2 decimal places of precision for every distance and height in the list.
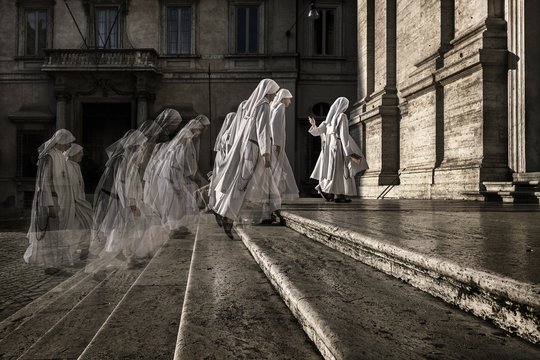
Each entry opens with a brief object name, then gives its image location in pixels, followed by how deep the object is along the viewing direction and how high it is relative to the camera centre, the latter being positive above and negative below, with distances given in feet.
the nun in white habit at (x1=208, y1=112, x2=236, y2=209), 28.68 +2.76
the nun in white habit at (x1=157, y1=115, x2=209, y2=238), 25.53 +0.37
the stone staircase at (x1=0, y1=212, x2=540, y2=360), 4.86 -1.88
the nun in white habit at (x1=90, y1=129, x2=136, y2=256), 20.92 -0.79
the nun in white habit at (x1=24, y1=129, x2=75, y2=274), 20.02 -1.08
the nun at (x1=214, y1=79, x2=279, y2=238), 18.19 +0.79
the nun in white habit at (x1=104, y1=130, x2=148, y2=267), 19.57 -0.93
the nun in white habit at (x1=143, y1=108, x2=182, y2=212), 26.02 +1.32
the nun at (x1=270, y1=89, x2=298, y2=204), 20.04 +1.41
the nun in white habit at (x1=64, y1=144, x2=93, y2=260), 21.59 -1.46
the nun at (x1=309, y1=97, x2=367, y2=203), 30.73 +1.77
